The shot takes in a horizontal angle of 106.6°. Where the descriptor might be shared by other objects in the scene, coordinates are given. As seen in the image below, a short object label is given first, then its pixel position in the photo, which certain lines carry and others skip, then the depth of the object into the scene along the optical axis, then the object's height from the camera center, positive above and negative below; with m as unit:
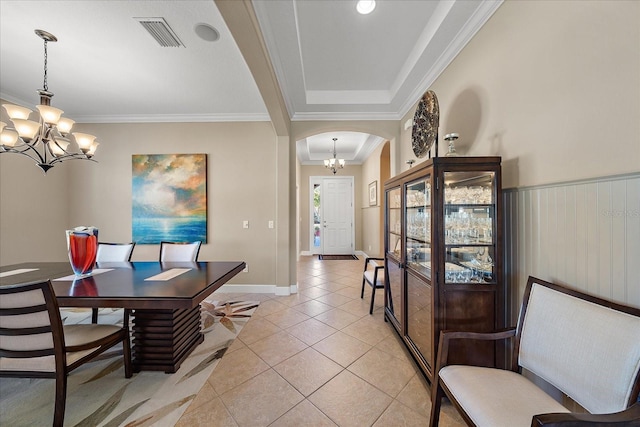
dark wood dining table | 1.58 -0.55
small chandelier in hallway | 5.91 +1.30
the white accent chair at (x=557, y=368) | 0.87 -0.68
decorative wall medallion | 2.00 +0.81
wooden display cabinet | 1.60 -0.33
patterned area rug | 1.51 -1.29
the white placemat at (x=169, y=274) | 2.04 -0.54
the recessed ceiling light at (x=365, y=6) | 1.90 +1.69
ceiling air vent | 2.01 +1.64
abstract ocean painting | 3.86 +0.37
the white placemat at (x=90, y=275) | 2.04 -0.54
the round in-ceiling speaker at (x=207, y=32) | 2.10 +1.65
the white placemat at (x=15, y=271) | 2.18 -0.54
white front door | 7.23 -0.03
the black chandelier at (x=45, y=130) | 2.07 +0.80
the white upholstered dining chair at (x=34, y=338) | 1.31 -0.70
